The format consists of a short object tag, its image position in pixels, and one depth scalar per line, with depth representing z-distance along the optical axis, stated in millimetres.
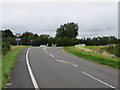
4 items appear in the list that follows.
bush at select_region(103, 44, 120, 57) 33609
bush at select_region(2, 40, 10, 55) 32953
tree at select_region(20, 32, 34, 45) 98188
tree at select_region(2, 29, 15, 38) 121456
